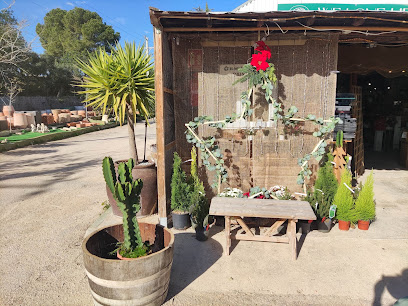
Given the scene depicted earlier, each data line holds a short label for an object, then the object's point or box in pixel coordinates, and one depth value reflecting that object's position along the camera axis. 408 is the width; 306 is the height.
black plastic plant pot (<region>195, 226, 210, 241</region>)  5.02
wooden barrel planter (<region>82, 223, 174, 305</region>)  3.06
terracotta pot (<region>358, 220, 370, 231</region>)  5.36
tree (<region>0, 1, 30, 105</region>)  28.62
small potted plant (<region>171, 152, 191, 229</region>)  5.41
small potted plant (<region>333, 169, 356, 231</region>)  5.29
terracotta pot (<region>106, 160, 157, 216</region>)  5.92
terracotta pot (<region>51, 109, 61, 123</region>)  24.76
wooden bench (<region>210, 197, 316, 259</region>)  4.39
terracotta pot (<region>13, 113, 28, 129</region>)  20.47
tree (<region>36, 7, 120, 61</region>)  47.22
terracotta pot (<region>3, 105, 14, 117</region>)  22.34
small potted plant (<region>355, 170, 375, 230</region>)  5.25
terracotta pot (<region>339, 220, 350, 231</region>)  5.34
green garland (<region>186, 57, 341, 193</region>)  5.36
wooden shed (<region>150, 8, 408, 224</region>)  5.42
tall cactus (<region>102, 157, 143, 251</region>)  3.40
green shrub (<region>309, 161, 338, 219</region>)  5.31
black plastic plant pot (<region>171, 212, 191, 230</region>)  5.39
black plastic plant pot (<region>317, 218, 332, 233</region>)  5.25
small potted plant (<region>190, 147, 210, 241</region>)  5.05
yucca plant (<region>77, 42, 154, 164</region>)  5.93
